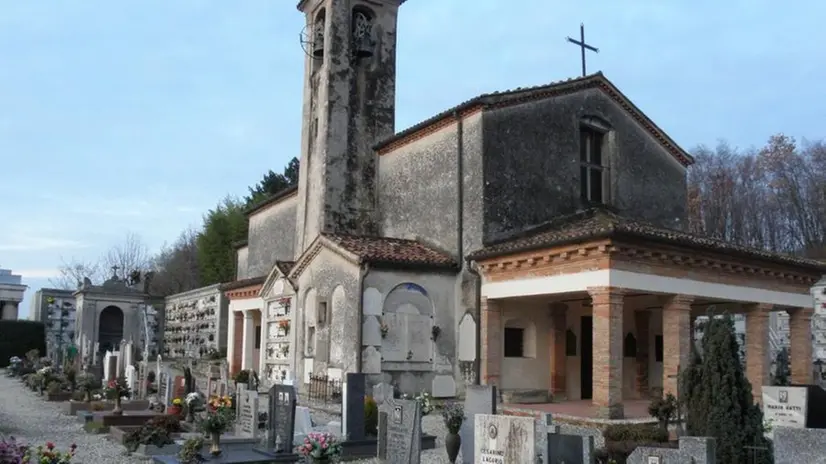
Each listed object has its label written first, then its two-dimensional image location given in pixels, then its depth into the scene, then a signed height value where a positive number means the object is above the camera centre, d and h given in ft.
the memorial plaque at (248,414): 46.14 -5.22
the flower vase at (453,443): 37.14 -5.38
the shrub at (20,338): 137.28 -2.55
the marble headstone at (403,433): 35.78 -4.84
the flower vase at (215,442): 40.06 -5.97
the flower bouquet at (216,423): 39.99 -5.01
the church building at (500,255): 56.86 +6.13
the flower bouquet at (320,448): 34.17 -5.29
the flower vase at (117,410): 54.34 -6.04
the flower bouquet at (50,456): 29.78 -5.16
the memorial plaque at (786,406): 35.49 -3.25
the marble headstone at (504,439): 29.09 -4.15
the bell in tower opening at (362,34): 81.41 +31.32
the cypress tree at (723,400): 30.68 -2.65
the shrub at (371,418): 46.03 -5.32
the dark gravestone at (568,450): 29.27 -4.44
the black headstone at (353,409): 43.70 -4.53
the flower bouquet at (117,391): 55.73 -5.20
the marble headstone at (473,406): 36.99 -3.62
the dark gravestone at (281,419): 41.22 -4.90
